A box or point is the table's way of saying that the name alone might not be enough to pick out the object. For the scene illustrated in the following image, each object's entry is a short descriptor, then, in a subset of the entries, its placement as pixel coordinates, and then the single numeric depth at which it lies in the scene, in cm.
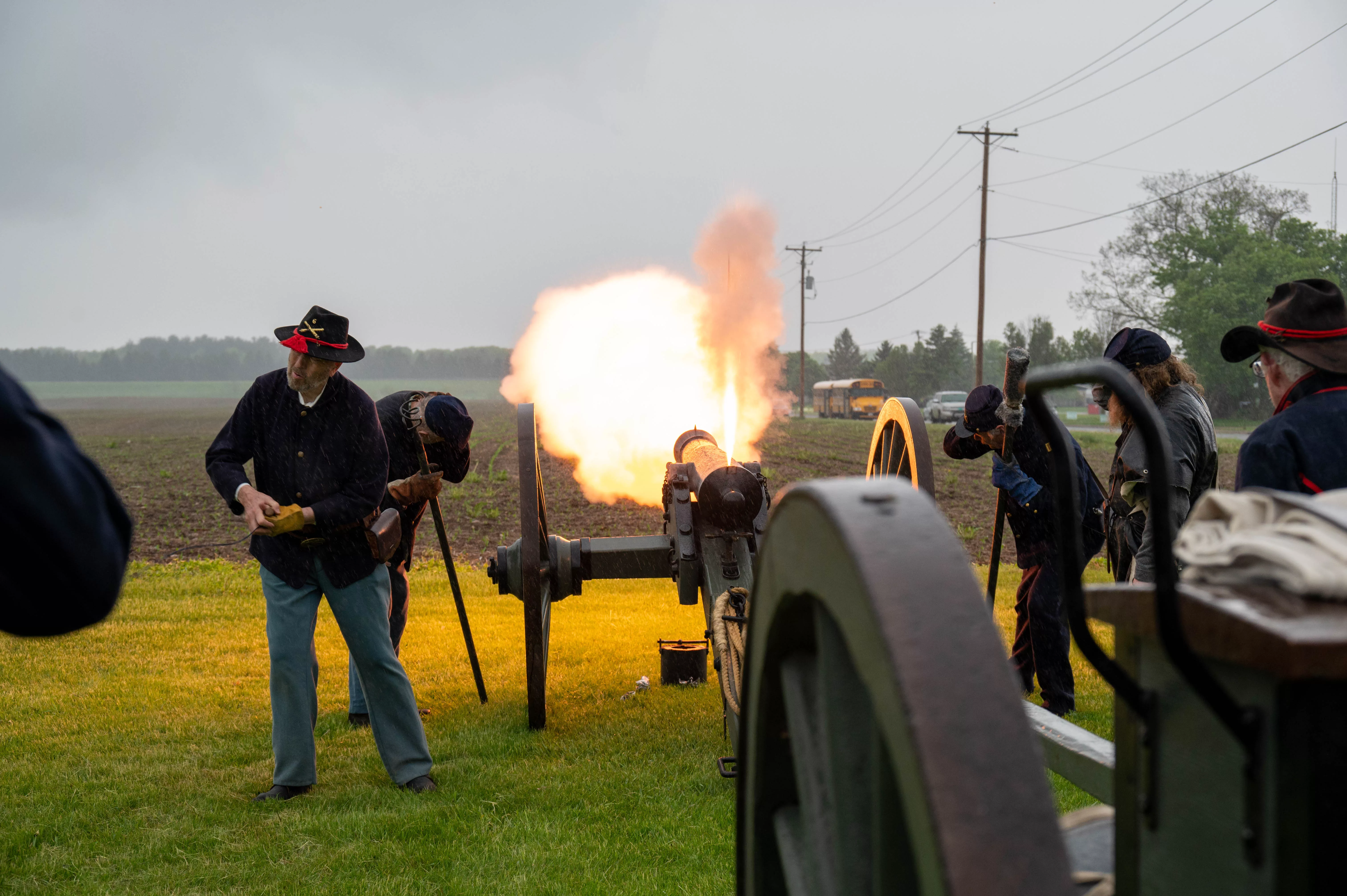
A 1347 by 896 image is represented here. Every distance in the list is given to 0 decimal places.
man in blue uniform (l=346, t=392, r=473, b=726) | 538
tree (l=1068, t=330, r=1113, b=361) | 5925
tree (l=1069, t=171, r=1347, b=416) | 4947
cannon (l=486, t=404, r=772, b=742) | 491
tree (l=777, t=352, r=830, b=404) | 9331
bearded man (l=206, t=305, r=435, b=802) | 439
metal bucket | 621
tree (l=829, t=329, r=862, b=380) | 9888
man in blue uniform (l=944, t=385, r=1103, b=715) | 534
